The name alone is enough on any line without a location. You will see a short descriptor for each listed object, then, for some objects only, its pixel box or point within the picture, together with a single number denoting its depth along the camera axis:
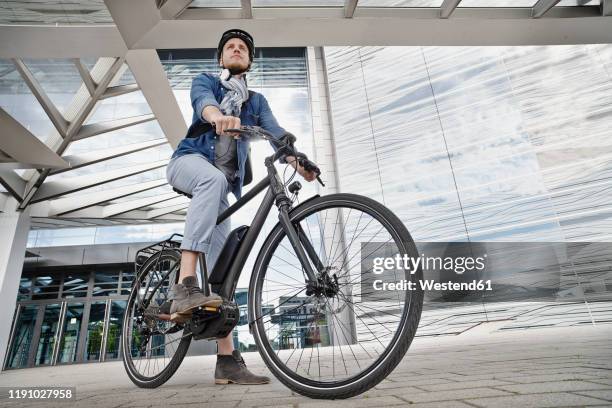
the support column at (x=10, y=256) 7.34
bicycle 1.15
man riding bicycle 1.50
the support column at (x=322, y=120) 10.38
